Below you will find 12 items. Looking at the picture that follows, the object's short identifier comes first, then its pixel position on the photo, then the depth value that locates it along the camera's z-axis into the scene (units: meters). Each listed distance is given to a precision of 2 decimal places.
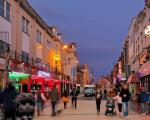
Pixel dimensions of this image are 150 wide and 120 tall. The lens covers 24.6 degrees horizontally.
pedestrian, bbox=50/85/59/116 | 21.59
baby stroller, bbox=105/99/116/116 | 21.38
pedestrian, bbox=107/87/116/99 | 22.35
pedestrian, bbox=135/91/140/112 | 22.00
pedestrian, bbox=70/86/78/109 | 29.52
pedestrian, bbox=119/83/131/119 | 18.78
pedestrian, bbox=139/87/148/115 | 21.35
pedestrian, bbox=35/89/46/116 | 21.15
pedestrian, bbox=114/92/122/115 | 22.04
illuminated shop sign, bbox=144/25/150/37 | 27.25
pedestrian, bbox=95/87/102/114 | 23.36
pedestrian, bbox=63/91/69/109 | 28.66
